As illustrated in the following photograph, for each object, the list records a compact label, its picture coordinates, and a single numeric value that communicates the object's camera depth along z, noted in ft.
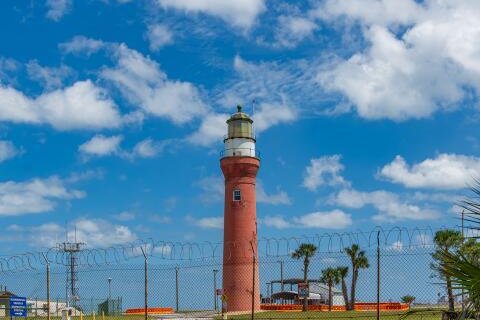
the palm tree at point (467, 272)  25.93
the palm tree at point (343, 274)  212.43
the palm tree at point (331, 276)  231.55
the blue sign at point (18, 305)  79.91
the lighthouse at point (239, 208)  159.84
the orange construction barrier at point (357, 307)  196.44
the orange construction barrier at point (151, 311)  196.03
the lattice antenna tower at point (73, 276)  222.07
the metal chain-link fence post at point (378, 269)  58.18
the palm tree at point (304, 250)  229.35
